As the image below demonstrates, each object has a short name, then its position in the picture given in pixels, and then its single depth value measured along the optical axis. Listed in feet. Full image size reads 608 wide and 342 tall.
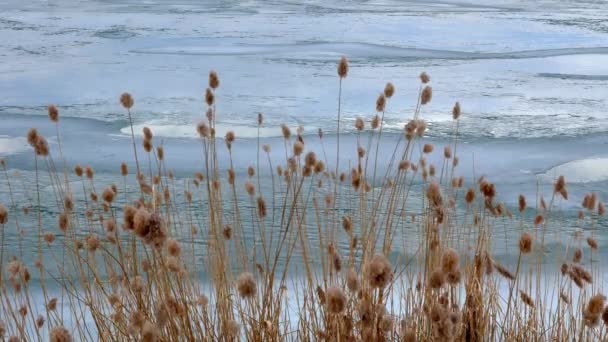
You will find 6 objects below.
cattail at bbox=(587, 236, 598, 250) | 15.20
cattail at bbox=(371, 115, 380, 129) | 17.42
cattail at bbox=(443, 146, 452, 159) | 17.35
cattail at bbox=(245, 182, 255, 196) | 15.56
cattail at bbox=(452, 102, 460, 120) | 17.04
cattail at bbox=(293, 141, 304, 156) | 15.29
